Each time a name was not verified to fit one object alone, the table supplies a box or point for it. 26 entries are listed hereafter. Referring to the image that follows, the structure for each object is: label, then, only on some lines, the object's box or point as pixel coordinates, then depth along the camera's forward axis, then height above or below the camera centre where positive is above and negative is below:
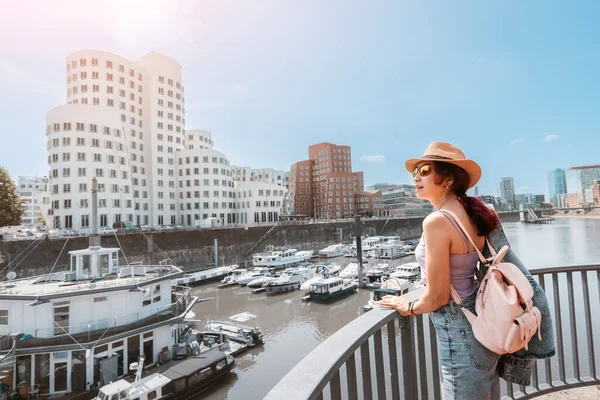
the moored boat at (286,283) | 29.17 -5.96
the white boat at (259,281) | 30.39 -5.79
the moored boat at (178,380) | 10.80 -5.87
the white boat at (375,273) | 31.72 -5.84
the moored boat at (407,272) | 29.56 -5.61
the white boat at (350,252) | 49.79 -5.68
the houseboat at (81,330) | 11.96 -4.13
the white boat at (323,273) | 27.98 -5.76
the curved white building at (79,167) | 40.34 +7.96
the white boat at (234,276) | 32.62 -5.70
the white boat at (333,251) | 50.34 -5.49
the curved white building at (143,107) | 46.88 +18.74
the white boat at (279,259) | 39.69 -5.09
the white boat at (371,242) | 52.96 -4.59
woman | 1.65 -0.42
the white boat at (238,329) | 17.57 -6.34
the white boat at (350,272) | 32.16 -5.74
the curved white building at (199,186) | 52.75 +6.07
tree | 30.97 +2.80
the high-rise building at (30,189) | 89.25 +12.32
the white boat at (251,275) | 31.98 -5.66
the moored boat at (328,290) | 25.88 -6.05
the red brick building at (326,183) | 90.88 +10.08
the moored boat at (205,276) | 31.83 -5.56
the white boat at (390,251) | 46.72 -5.42
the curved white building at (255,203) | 57.47 +3.18
